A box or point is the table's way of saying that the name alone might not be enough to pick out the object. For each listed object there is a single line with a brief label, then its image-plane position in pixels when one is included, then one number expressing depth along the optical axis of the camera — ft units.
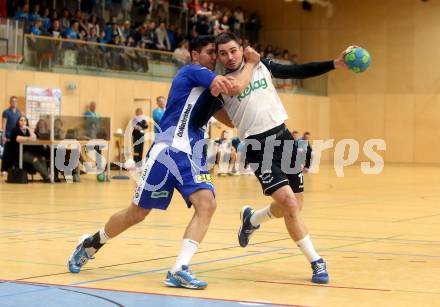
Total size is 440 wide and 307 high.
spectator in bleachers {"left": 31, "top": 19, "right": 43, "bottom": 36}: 88.16
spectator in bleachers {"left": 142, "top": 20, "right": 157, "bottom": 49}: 107.24
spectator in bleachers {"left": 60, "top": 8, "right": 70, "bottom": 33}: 94.68
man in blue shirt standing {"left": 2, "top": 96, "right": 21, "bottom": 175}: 71.61
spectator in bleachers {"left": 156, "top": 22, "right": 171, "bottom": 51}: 110.42
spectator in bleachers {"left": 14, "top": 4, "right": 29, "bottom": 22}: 90.66
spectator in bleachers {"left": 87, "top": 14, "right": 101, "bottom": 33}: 99.17
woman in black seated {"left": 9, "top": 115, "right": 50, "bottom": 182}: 69.87
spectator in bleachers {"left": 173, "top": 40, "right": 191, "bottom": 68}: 103.53
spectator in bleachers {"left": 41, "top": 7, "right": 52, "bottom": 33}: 91.84
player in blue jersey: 22.77
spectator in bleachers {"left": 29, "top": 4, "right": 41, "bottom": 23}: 91.49
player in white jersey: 23.53
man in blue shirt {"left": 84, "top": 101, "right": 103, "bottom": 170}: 75.82
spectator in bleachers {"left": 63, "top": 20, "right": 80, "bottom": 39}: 93.30
